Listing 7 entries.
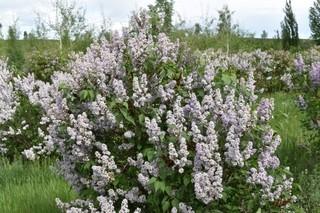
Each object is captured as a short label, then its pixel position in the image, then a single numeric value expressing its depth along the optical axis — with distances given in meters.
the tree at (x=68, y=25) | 26.59
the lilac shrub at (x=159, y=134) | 4.13
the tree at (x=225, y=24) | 25.66
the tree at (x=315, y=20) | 31.45
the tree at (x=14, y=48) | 22.03
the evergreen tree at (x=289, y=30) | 29.86
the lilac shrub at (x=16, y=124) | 8.71
